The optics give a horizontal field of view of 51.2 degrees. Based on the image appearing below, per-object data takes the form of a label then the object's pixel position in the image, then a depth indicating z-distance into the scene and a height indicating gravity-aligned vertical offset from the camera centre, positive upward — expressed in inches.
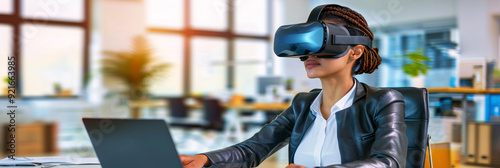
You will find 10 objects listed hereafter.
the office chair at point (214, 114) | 237.8 -20.4
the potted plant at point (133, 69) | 264.4 -0.2
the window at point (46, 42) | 246.2 +12.7
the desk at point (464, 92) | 136.4 -5.6
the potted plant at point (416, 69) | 154.4 +0.6
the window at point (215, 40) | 312.7 +18.6
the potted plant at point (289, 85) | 284.3 -8.2
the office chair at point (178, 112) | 247.7 -20.7
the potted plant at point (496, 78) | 142.8 -1.8
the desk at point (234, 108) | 232.1 -18.2
